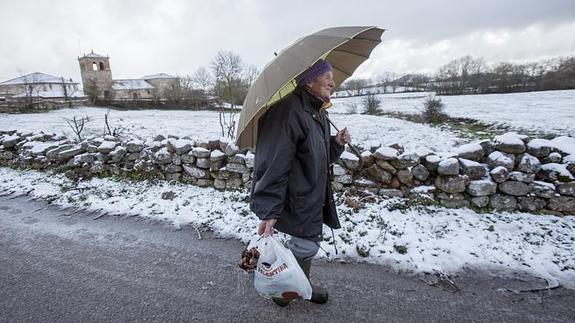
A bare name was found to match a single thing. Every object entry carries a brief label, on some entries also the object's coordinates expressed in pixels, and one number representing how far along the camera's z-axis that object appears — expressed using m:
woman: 1.74
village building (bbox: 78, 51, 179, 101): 56.69
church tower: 56.41
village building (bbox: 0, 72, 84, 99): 60.16
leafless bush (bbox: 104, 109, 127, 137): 10.55
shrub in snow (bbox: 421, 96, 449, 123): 15.71
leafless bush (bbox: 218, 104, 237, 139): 8.54
